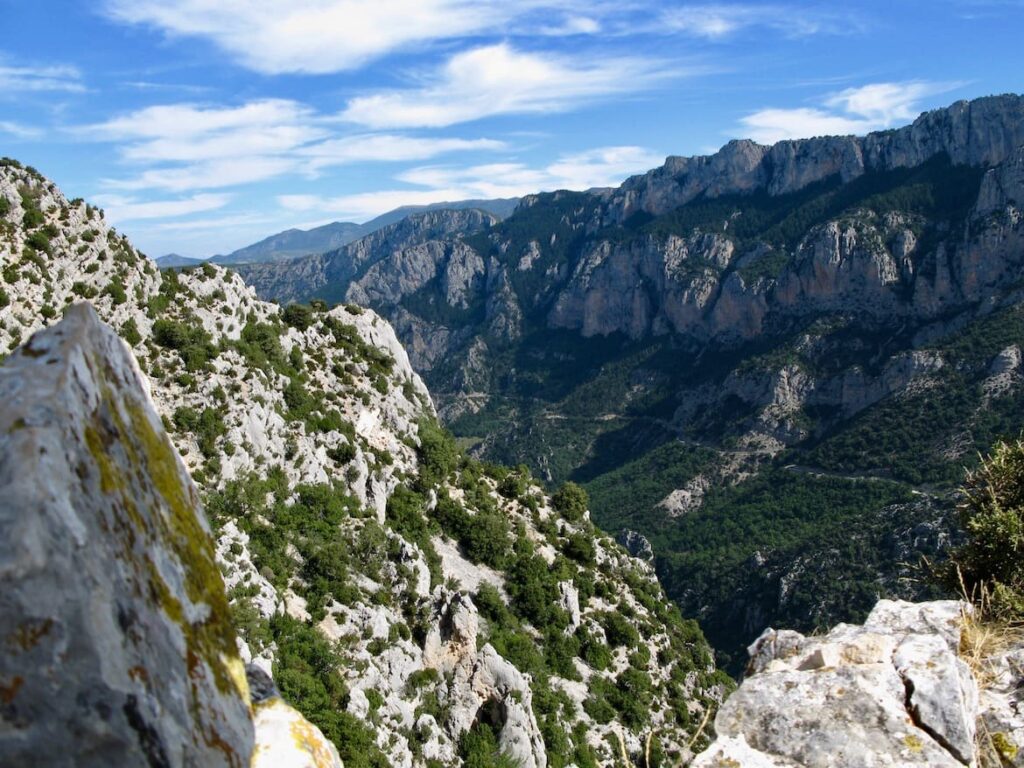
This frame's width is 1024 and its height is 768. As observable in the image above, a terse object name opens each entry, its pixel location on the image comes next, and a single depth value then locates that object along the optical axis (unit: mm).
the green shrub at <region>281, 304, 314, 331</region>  44094
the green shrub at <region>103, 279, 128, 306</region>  31391
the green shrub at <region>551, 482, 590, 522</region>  47750
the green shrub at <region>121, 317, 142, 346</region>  30562
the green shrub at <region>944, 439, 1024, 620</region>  10500
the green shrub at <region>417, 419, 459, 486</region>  40850
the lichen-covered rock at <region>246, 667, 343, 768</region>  5543
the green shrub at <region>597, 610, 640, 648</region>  38500
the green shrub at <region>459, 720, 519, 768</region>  23814
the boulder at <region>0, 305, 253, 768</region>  3146
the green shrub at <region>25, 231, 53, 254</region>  30266
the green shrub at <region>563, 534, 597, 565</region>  43500
